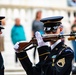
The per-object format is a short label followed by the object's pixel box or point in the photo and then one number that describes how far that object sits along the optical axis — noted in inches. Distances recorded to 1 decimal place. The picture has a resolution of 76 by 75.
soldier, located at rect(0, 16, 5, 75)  242.4
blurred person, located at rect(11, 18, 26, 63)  478.3
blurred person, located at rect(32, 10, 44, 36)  473.4
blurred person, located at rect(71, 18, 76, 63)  479.8
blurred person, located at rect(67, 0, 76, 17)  695.7
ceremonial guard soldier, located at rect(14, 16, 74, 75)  215.8
